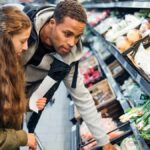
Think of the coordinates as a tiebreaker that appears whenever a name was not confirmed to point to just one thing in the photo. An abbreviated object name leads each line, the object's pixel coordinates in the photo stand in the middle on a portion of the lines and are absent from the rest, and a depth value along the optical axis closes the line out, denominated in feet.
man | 5.35
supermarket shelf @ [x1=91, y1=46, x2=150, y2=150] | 5.39
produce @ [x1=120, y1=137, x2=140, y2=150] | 6.04
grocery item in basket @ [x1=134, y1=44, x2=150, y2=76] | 5.51
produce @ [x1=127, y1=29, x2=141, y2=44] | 7.01
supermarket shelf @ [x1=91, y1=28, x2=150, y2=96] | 5.21
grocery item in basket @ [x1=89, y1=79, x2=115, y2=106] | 8.71
